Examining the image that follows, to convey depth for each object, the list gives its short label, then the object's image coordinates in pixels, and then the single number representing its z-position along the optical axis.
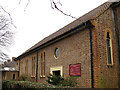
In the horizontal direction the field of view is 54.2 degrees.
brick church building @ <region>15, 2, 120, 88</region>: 7.86
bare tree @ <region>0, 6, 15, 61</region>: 12.77
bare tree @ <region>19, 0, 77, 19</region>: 2.57
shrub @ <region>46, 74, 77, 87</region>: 8.21
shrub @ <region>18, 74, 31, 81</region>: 17.28
